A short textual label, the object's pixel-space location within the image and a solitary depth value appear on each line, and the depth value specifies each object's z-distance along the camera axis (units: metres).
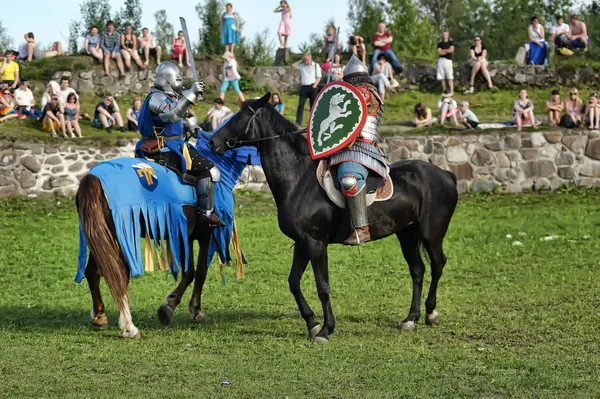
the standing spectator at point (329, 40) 26.97
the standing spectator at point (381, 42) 27.05
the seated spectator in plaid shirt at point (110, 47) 25.67
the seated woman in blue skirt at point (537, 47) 27.83
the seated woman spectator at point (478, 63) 27.14
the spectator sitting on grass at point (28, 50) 26.34
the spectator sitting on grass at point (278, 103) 21.82
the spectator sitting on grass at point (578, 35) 28.00
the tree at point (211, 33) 32.06
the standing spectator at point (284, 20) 28.00
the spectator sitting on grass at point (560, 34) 28.23
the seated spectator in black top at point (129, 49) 26.03
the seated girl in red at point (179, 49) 26.62
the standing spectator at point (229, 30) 26.88
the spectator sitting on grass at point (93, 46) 25.98
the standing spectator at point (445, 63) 26.42
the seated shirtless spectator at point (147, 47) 26.45
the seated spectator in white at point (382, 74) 25.66
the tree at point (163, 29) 49.47
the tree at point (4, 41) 43.23
